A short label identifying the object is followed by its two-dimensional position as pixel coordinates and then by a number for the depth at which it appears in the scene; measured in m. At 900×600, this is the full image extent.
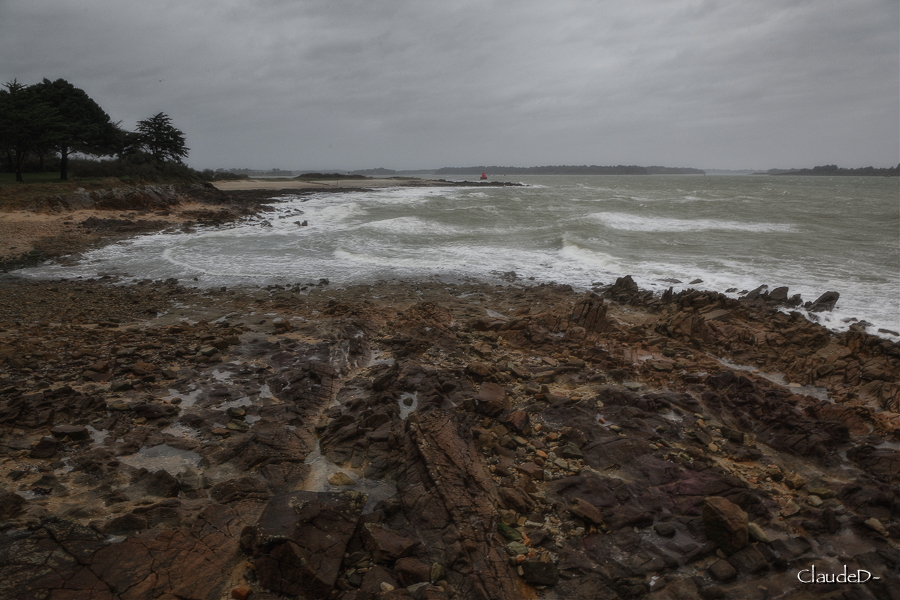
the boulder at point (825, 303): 12.00
